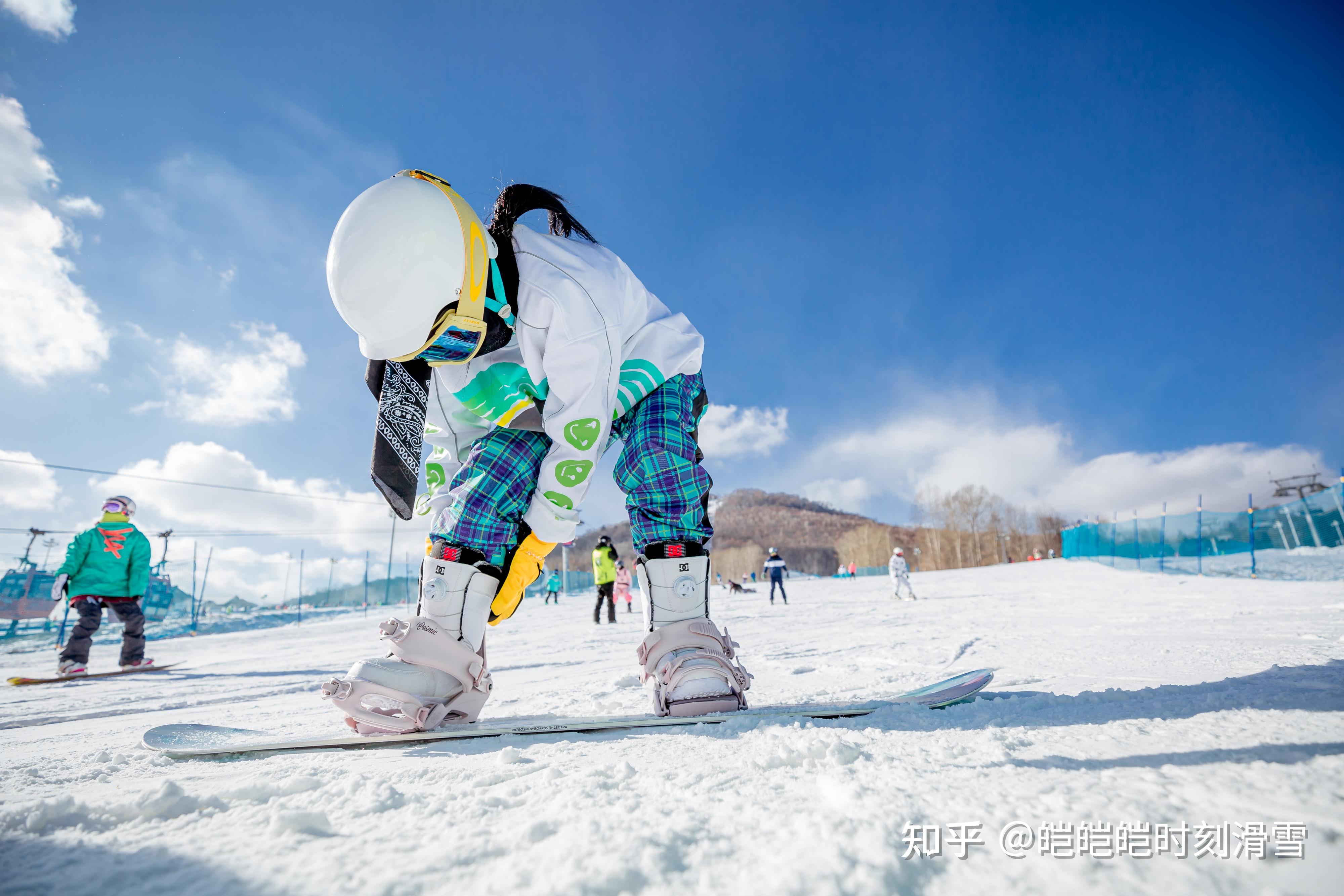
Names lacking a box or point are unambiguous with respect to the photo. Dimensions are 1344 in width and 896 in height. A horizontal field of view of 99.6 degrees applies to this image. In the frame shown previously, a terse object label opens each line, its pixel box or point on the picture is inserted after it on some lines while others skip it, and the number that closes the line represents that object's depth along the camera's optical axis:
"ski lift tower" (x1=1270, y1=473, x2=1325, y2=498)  48.88
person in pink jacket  13.02
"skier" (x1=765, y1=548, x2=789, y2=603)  14.95
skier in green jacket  5.46
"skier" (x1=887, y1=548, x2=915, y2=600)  12.88
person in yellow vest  10.39
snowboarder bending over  1.40
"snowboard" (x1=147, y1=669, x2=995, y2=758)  1.14
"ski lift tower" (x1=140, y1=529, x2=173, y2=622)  21.36
